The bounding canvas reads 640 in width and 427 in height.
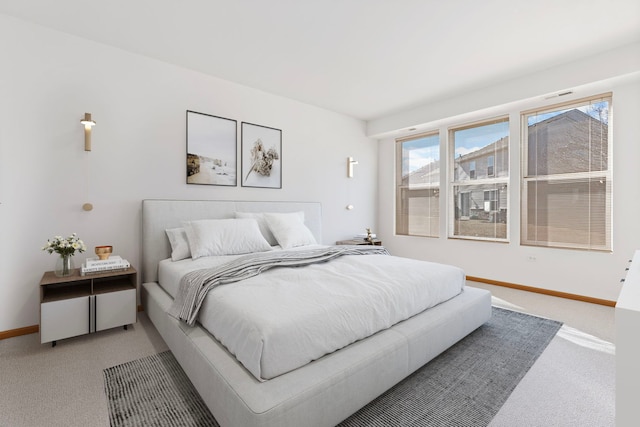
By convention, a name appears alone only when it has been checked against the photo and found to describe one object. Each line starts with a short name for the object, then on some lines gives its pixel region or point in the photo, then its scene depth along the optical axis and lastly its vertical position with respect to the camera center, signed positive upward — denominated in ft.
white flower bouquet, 7.96 -0.88
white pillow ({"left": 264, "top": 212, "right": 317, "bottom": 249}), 11.67 -0.69
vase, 8.11 -1.44
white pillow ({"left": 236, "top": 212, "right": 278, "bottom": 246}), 12.09 -0.61
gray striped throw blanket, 6.26 -1.41
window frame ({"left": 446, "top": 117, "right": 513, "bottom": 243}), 13.46 +1.51
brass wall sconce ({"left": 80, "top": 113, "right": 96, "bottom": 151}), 8.93 +2.52
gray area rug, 5.21 -3.57
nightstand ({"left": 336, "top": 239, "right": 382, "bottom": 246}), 15.92 -1.56
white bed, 4.19 -2.59
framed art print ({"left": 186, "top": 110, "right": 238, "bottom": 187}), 11.32 +2.52
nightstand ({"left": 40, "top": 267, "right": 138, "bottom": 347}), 7.47 -2.42
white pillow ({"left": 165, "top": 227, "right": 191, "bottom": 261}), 9.73 -1.00
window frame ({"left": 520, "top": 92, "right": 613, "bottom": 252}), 10.89 +1.44
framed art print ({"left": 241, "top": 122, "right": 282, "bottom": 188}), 12.73 +2.54
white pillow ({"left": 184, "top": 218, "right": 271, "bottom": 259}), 9.69 -0.82
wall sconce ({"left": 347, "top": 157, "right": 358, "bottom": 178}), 16.85 +2.74
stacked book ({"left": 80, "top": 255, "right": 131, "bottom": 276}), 8.18 -1.47
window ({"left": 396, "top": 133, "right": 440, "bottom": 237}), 16.17 +1.57
